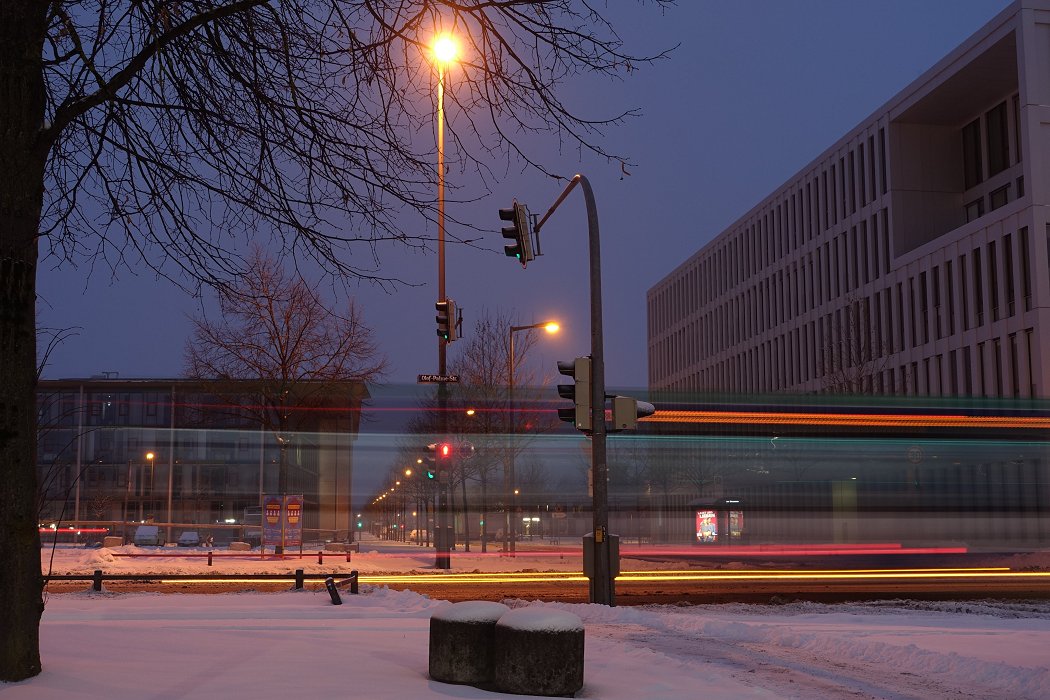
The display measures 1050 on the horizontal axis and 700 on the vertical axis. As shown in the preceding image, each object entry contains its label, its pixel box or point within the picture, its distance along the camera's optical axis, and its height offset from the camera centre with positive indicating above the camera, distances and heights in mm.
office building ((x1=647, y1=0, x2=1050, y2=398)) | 45719 +12675
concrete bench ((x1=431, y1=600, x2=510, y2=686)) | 8406 -1516
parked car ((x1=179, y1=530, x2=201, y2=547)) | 50656 -3670
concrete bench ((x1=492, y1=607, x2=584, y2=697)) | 8094 -1531
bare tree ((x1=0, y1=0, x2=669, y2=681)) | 7199 +2597
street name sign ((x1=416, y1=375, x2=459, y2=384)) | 24000 +2016
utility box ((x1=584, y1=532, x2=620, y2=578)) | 15383 -1372
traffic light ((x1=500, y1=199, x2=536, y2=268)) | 16219 +3644
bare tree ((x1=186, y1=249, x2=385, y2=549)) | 35688 +3628
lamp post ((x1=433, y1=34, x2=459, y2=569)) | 26005 +1072
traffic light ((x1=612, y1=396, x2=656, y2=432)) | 15430 +750
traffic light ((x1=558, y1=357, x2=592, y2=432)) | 15570 +1096
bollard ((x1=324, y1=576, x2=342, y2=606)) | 16328 -2024
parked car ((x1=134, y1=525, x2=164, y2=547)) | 48522 -3343
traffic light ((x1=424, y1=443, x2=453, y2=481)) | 28562 +214
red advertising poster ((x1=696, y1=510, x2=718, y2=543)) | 32344 -2031
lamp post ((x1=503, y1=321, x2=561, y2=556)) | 31969 -342
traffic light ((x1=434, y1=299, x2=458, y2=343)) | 21570 +3056
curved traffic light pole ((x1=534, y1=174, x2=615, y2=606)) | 15367 +318
